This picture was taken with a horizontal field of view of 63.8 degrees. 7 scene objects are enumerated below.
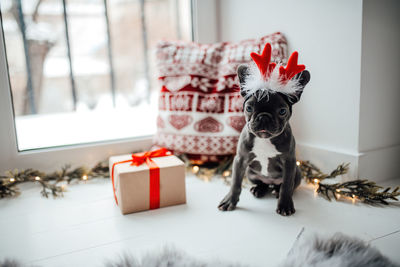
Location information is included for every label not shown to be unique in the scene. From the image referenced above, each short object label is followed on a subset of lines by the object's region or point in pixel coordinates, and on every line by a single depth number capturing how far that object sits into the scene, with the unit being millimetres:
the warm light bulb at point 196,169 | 1453
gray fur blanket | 718
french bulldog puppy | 938
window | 1537
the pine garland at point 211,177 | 1098
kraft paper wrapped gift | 1066
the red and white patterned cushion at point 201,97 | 1425
